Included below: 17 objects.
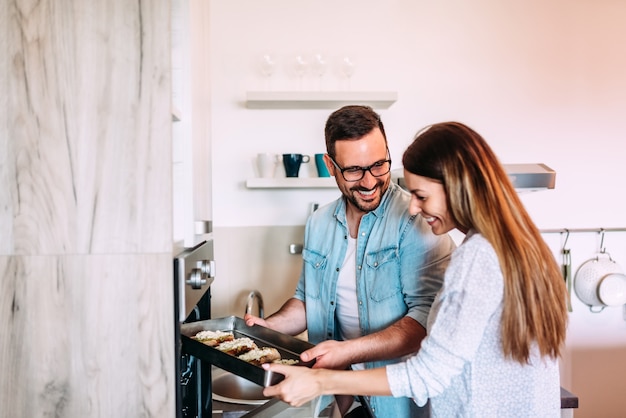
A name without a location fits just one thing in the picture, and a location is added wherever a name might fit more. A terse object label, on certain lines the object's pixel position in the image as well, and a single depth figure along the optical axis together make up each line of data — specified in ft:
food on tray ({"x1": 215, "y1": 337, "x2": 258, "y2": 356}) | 4.07
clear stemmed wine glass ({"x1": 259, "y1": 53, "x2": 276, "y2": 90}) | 8.21
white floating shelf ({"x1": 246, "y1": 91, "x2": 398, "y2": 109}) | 8.05
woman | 3.33
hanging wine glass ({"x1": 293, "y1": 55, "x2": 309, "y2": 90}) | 8.29
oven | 3.14
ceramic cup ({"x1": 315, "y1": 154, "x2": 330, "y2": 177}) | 8.20
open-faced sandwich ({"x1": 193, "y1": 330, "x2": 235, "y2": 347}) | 4.14
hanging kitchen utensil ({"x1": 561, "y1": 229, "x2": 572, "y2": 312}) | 9.12
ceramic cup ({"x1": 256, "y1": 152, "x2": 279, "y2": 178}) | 8.16
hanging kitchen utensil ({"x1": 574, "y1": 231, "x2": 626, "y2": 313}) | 8.84
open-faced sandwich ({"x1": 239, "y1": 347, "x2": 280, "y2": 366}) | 3.99
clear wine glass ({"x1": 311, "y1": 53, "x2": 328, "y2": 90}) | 8.27
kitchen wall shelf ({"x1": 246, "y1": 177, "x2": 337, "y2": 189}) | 8.13
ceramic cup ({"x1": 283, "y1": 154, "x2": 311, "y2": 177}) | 8.11
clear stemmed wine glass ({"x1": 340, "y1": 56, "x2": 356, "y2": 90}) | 8.27
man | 4.44
